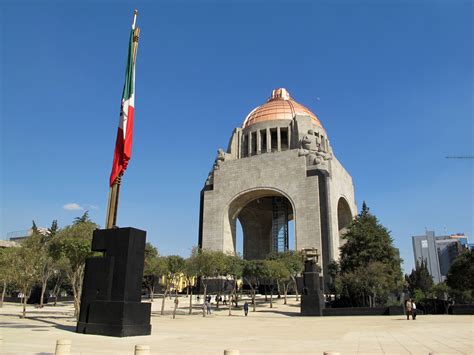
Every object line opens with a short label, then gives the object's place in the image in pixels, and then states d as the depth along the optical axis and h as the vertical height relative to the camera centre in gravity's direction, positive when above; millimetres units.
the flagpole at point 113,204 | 13812 +2792
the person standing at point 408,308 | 21028 -1124
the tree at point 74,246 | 17891 +1611
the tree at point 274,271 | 31297 +1103
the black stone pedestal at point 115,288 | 11723 -164
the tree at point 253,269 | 31873 +1246
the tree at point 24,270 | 22094 +635
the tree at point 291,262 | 35406 +2070
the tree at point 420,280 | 62219 +1114
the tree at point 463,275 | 35844 +1142
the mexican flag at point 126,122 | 14898 +6164
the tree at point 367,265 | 27859 +1727
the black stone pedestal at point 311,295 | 25266 -636
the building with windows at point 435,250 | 136625 +13376
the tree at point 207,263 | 28281 +1472
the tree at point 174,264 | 27359 +1332
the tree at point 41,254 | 24391 +1713
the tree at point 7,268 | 23255 +771
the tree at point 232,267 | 30647 +1386
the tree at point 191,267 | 28203 +1175
